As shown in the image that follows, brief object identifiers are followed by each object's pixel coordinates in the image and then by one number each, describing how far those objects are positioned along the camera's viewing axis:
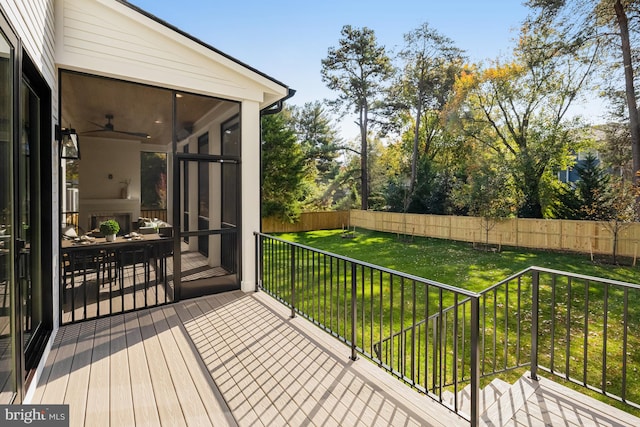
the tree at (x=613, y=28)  9.86
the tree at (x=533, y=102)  12.50
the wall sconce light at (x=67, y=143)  3.33
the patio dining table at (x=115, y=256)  3.62
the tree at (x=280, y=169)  14.92
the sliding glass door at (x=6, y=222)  1.77
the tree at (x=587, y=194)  10.42
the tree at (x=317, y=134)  20.47
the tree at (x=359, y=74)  16.72
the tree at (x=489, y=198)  11.46
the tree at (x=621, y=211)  8.88
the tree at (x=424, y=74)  16.09
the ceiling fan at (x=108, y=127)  5.57
